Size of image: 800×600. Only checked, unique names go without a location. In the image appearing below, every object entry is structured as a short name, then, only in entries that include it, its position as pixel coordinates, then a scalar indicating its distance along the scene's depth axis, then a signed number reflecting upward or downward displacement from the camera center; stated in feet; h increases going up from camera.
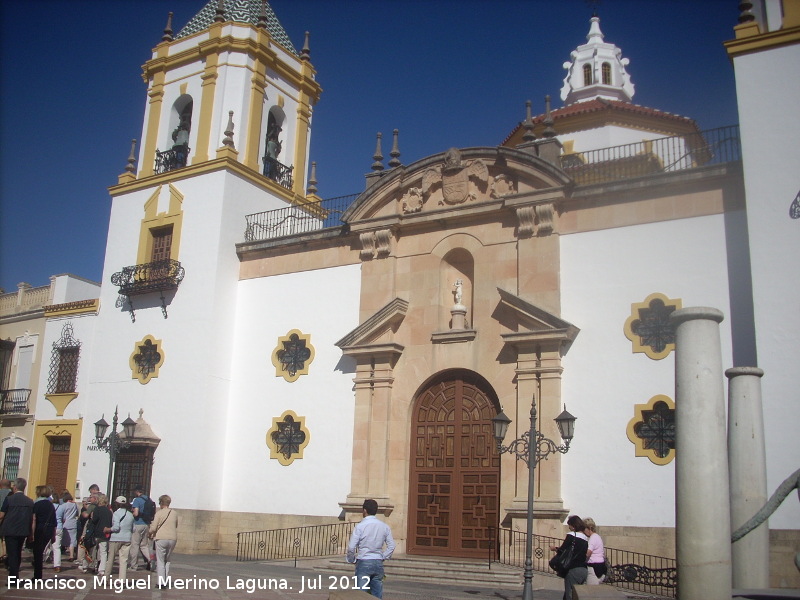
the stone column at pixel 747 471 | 26.04 +1.20
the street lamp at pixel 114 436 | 57.35 +3.56
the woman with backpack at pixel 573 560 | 30.76 -2.16
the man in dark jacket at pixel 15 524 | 35.73 -1.80
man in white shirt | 29.19 -1.87
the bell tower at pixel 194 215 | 66.90 +23.82
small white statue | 58.49 +14.58
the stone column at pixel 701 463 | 21.49 +1.16
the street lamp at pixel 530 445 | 38.17 +3.26
